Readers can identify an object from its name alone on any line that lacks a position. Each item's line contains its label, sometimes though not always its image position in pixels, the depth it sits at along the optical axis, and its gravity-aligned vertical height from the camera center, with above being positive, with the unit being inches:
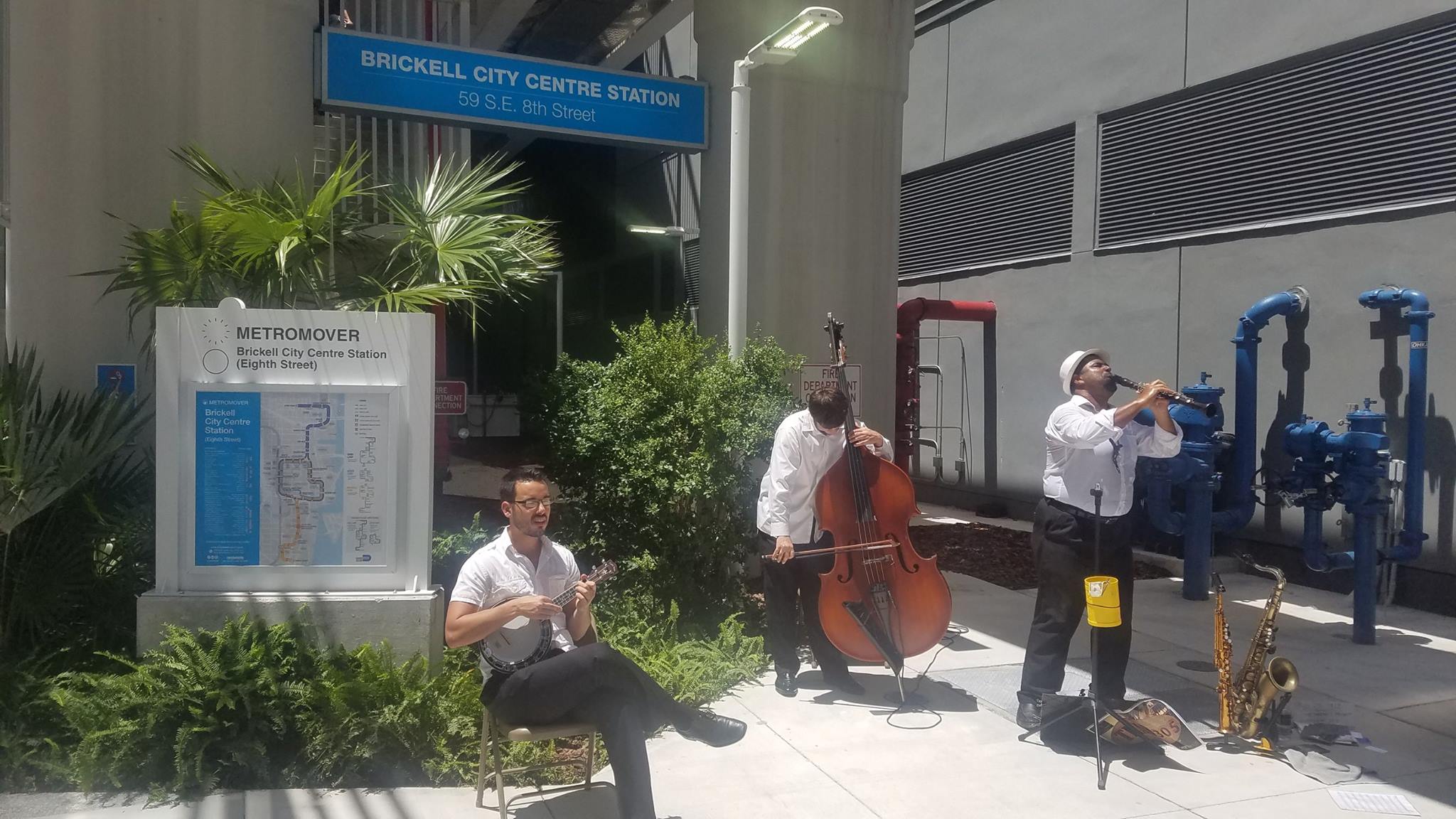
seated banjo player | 149.1 -37.4
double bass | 209.6 -35.4
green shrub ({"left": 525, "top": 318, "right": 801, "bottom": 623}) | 249.8 -16.1
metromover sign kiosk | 189.0 -15.5
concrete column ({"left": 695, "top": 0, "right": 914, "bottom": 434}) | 331.6 +64.3
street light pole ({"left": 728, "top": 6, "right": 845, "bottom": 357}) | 251.8 +53.0
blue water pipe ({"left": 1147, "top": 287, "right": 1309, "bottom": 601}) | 310.0 -20.7
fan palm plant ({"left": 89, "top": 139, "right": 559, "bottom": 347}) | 217.5 +27.2
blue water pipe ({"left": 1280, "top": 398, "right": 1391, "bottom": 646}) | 269.6 -20.4
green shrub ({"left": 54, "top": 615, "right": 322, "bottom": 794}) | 167.6 -52.7
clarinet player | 192.7 -21.7
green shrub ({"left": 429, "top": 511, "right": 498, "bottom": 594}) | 238.8 -36.7
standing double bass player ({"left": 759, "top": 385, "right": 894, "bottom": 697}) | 219.9 -28.3
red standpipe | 464.4 +17.5
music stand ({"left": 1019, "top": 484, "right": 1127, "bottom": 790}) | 176.1 -50.7
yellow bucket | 180.5 -34.1
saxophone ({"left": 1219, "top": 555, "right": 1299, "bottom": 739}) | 190.4 -49.5
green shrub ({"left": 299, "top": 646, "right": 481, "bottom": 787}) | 173.5 -55.2
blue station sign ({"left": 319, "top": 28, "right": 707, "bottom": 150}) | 291.4 +82.3
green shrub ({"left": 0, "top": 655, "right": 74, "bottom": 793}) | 169.3 -56.3
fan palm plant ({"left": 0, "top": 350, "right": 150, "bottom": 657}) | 184.2 -21.4
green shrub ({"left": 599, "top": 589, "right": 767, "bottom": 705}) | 217.6 -55.7
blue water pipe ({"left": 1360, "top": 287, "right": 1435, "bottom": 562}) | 282.8 -10.7
